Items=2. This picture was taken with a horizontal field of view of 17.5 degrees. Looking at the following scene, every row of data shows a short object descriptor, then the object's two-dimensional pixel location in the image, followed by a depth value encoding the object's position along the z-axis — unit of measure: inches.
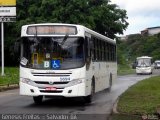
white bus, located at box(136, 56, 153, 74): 2610.7
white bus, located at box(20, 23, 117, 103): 717.3
